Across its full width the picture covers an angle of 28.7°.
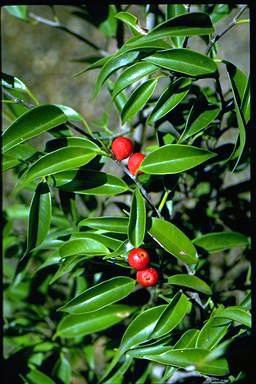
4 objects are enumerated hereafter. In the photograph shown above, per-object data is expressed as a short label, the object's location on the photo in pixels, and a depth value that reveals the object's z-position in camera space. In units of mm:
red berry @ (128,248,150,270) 771
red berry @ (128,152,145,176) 809
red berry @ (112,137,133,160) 795
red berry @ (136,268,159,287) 813
